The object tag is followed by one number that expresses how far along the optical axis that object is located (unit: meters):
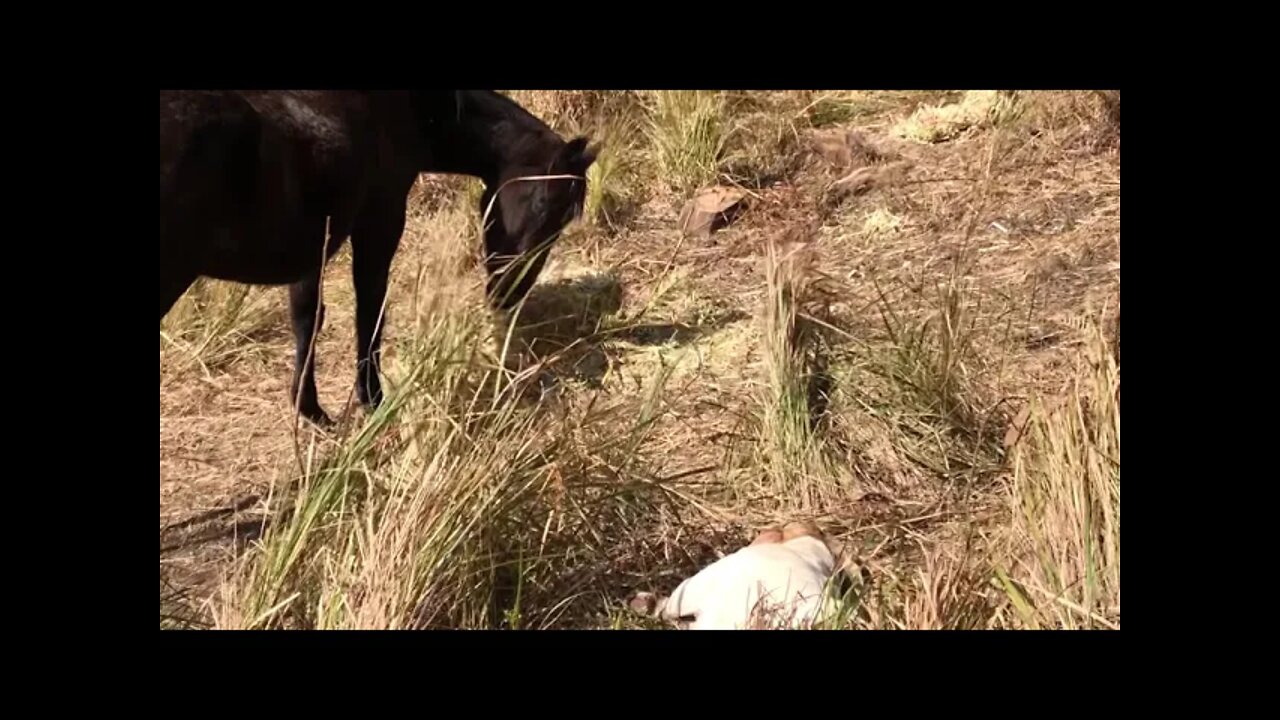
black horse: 4.17
